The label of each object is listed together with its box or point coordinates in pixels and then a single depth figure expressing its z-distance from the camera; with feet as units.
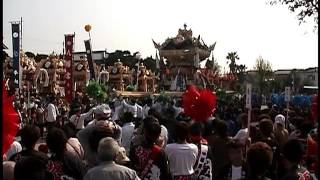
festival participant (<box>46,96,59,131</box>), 63.08
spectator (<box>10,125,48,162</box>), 17.56
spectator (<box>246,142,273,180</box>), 14.16
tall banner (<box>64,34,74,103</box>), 88.48
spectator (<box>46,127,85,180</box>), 17.38
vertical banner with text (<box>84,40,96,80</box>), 113.60
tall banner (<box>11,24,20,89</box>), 74.28
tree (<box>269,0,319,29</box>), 51.49
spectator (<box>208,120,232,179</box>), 23.13
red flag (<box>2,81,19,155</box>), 15.28
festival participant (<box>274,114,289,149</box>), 25.96
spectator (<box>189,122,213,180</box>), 21.24
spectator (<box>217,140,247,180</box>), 18.60
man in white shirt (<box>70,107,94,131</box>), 40.07
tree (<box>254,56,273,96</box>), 246.23
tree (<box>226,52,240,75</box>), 325.32
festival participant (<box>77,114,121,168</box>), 19.33
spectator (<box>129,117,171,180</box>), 19.31
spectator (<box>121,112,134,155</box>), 29.35
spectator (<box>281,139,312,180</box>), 16.14
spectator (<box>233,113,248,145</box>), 24.76
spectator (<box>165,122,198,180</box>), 20.42
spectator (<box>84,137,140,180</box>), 15.35
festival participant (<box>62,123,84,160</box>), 18.56
